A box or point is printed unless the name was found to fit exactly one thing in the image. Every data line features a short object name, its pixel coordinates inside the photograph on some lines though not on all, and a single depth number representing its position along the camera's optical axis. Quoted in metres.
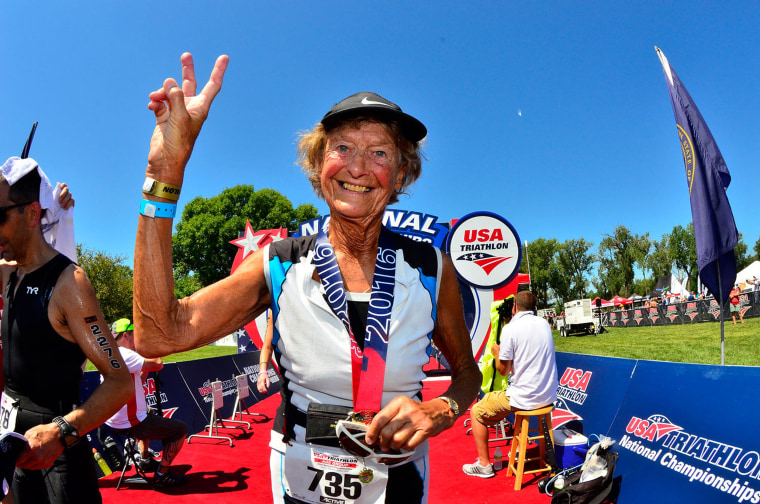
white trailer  34.16
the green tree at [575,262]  67.69
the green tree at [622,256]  61.34
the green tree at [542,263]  69.56
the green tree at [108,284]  31.50
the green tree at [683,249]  58.47
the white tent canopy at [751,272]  40.73
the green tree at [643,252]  60.80
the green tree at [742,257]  58.62
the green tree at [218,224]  39.78
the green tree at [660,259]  61.12
